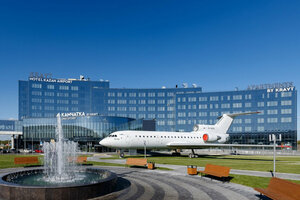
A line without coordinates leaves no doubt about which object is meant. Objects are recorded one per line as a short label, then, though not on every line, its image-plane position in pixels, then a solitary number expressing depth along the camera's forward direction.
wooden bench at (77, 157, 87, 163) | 27.44
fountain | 11.52
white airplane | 39.34
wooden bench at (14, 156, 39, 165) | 25.43
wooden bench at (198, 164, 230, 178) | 17.11
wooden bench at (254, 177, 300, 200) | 10.13
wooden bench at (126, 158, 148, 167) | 24.52
